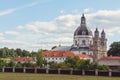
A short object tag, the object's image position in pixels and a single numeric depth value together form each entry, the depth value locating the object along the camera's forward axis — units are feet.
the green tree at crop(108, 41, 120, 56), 447.18
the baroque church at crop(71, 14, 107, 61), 470.60
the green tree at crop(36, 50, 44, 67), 337.50
